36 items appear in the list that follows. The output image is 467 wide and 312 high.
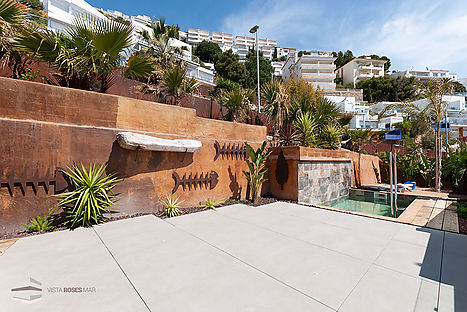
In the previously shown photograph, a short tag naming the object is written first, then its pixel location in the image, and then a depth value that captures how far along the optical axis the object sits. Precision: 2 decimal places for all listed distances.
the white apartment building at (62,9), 24.63
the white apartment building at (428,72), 69.81
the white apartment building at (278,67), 79.09
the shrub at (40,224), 3.36
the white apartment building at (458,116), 39.50
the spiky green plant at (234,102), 6.62
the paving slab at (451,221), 3.92
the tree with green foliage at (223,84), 16.42
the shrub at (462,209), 4.87
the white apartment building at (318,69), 52.38
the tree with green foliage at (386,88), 44.97
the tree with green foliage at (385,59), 62.02
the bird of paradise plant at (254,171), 6.05
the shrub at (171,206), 4.60
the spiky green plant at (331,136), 8.66
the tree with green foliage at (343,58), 69.25
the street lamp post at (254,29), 12.51
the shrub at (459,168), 7.78
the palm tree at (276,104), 7.91
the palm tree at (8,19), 3.72
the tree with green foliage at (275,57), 89.50
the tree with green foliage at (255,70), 43.67
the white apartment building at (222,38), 98.06
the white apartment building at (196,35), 87.06
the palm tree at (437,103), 8.22
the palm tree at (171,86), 5.35
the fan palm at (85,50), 4.03
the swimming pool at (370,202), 6.56
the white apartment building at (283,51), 100.93
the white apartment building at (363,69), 58.75
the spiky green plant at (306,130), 7.49
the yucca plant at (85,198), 3.59
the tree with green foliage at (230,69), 38.59
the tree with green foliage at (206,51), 50.22
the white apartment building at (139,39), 25.72
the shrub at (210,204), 5.35
